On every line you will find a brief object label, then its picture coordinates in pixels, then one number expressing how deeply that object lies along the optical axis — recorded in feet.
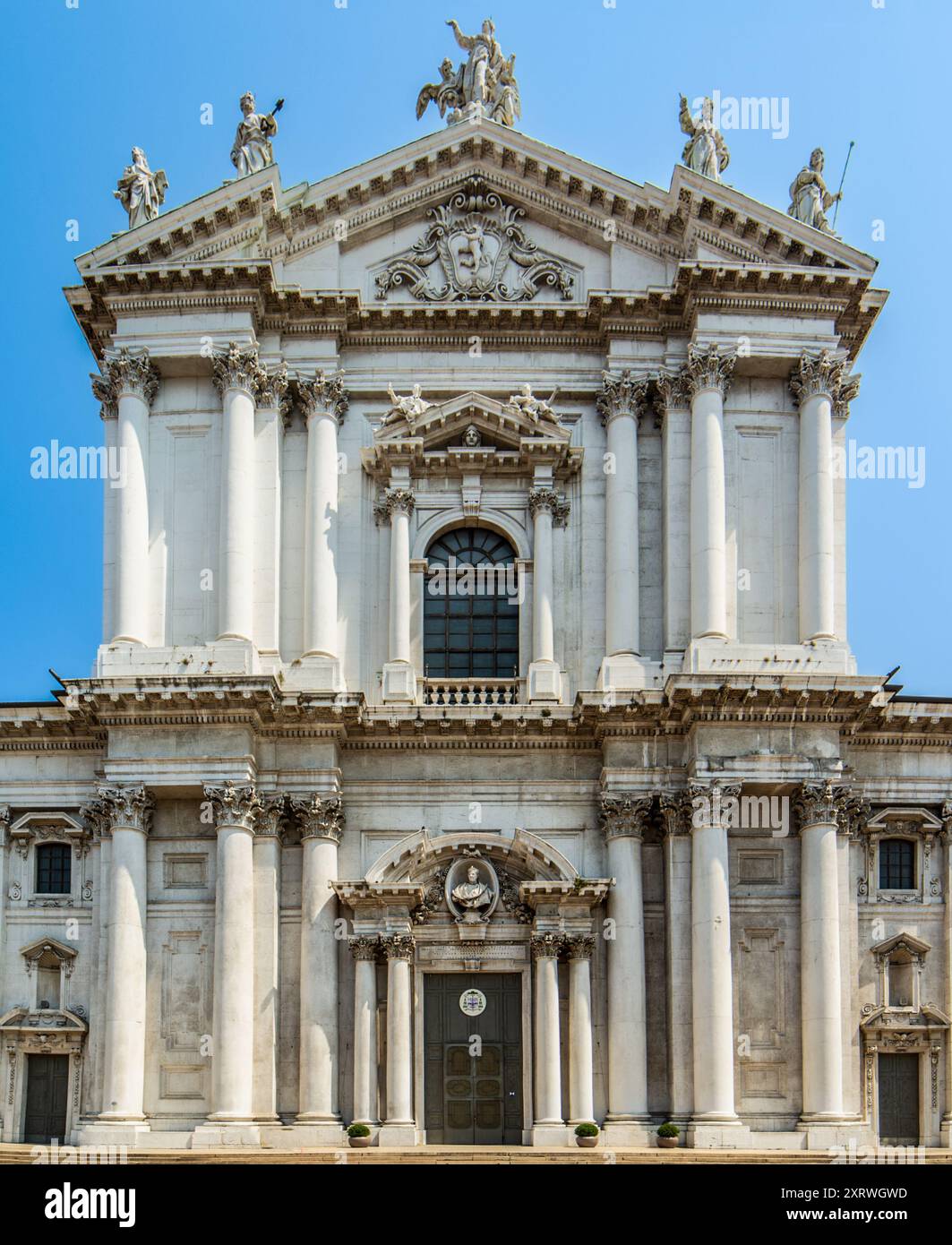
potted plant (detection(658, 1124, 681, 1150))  114.73
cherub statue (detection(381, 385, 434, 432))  129.90
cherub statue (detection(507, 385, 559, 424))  130.11
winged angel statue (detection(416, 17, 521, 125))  137.90
